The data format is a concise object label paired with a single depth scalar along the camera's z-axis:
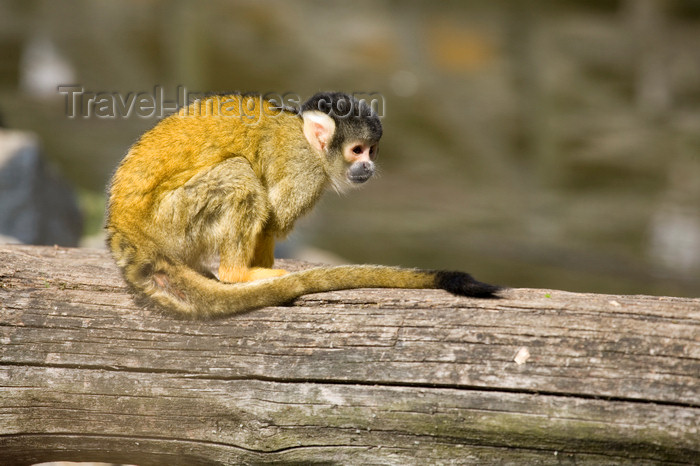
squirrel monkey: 6.14
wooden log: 5.20
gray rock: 13.01
